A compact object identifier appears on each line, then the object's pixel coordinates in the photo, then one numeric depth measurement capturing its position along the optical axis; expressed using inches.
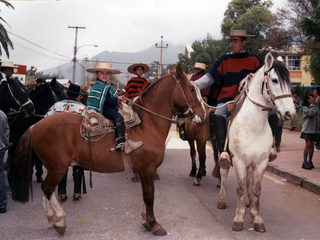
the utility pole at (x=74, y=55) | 1547.7
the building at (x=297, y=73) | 1727.4
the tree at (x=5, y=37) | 629.7
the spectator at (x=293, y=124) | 645.3
